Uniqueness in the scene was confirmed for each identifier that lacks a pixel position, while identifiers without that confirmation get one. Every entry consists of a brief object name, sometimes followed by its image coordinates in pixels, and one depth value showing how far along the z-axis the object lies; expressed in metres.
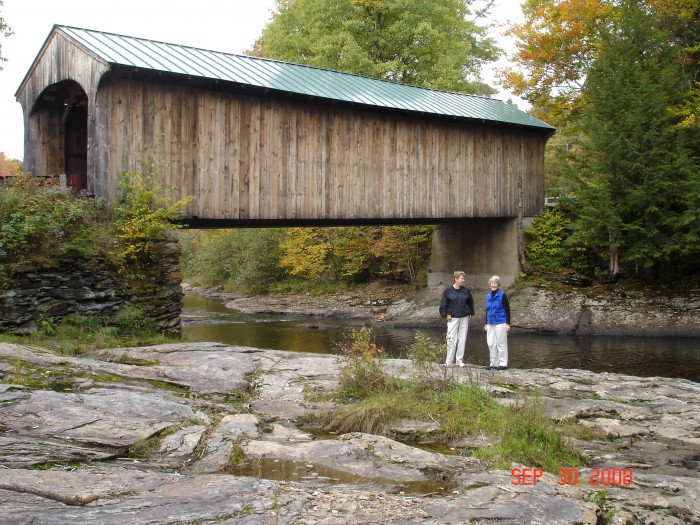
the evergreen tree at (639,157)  17.66
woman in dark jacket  9.26
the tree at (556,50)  21.45
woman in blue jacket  9.22
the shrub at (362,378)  6.86
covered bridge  12.20
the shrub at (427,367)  7.02
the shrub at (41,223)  9.48
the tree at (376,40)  24.77
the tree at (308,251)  27.42
